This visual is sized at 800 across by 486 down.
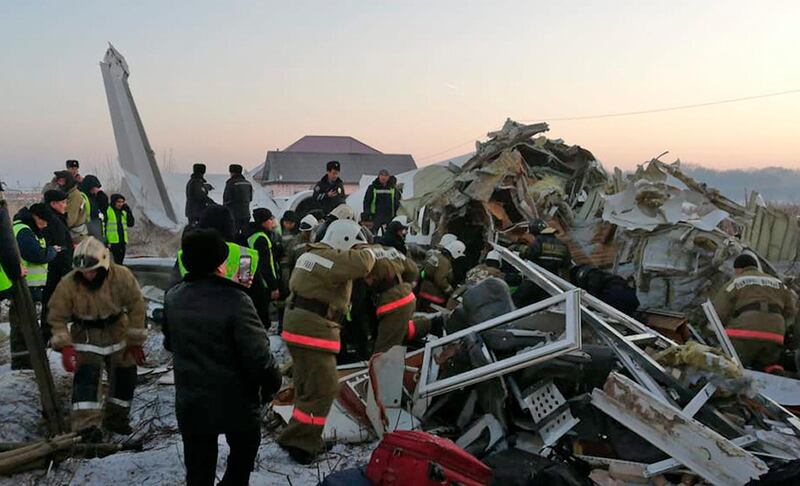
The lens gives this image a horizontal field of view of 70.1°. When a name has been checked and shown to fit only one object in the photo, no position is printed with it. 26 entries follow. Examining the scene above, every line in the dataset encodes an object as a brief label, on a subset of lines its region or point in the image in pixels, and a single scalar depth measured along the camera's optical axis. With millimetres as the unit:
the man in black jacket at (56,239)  6020
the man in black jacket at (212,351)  2785
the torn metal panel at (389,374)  4309
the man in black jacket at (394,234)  6477
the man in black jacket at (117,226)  9055
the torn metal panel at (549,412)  3602
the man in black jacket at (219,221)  4797
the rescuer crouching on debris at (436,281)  7051
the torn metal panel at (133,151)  14992
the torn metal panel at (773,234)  7648
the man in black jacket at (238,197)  8320
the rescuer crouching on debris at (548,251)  6582
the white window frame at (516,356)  3656
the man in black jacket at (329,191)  9156
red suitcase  2969
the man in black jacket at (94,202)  8570
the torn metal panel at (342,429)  4199
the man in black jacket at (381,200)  9680
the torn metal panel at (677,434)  2984
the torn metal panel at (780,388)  4807
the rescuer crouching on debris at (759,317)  5488
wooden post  3816
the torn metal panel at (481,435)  3754
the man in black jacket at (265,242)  6375
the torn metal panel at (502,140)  9859
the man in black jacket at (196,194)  8734
